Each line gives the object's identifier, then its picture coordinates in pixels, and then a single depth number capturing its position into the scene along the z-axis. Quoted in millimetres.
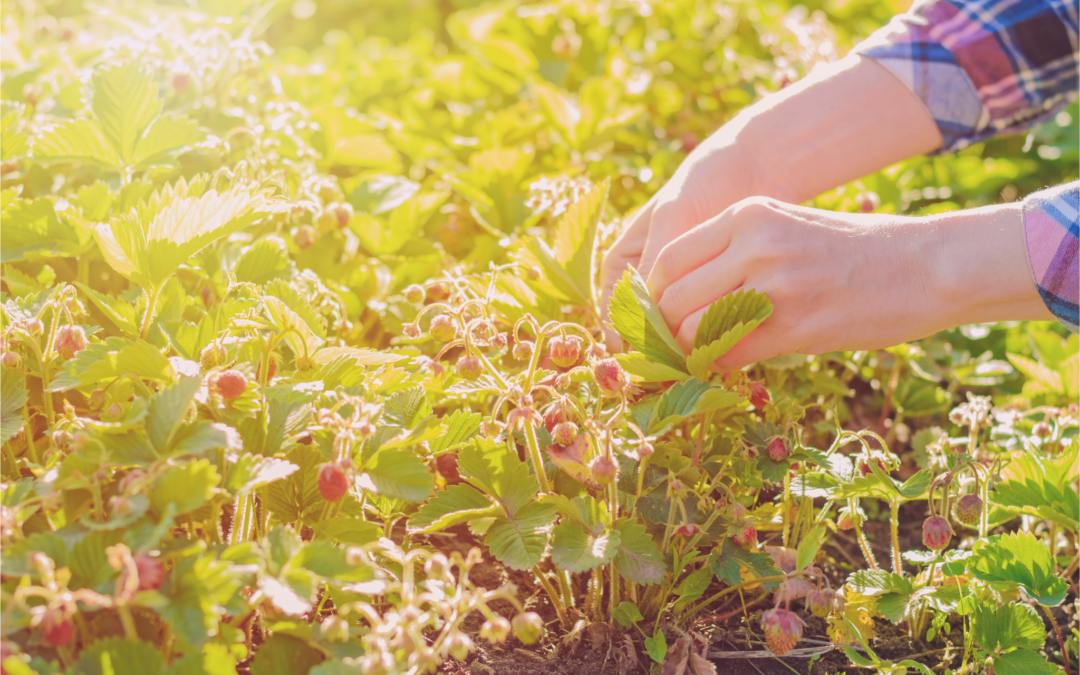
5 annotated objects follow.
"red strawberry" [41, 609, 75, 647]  791
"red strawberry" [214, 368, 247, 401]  859
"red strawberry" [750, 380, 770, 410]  978
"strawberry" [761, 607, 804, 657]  898
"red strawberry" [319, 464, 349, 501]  845
